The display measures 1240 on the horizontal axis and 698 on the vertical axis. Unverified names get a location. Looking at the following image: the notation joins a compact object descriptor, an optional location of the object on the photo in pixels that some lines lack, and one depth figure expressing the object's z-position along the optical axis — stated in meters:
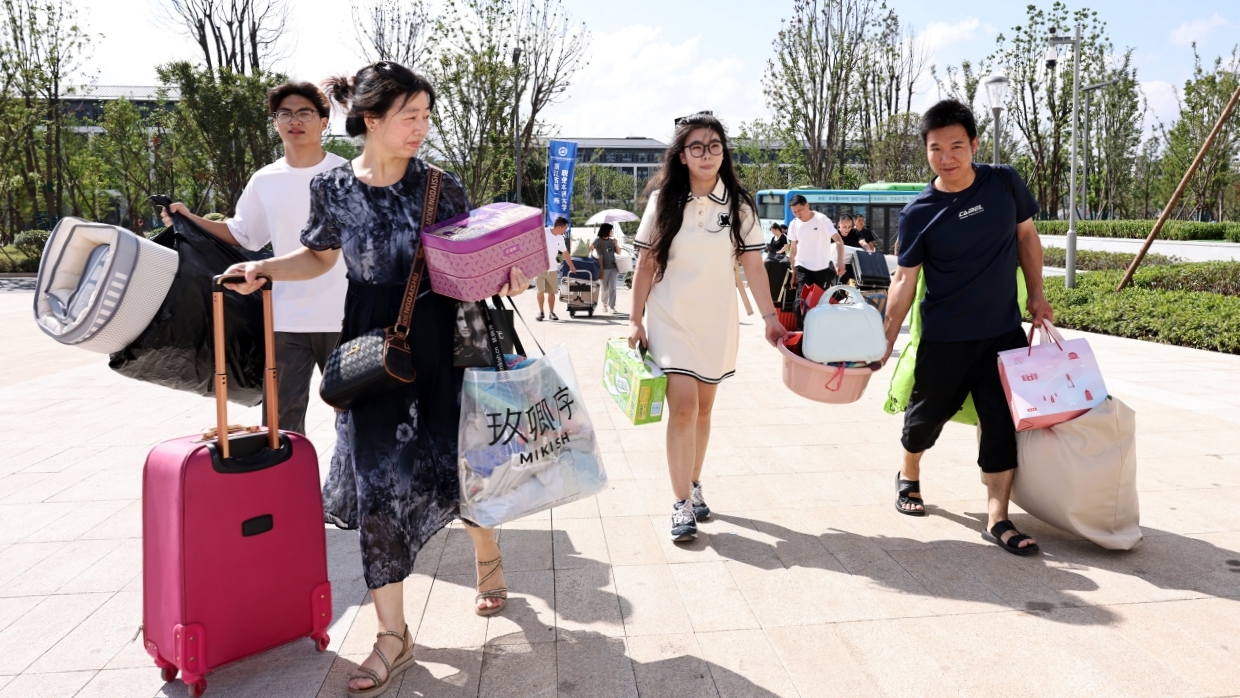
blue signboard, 21.17
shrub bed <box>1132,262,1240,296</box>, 13.00
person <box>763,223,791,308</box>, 10.58
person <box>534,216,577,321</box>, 13.94
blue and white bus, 23.98
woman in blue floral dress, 2.60
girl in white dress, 3.69
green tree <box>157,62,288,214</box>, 26.17
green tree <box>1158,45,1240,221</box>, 25.00
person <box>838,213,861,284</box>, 13.10
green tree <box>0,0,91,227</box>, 28.61
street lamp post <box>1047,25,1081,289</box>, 14.11
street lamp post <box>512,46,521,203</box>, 26.36
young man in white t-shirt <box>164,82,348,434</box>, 3.53
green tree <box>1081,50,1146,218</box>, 33.88
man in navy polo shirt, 3.63
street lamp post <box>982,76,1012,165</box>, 15.44
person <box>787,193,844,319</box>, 10.83
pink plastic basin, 3.50
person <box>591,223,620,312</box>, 14.78
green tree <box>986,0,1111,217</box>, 31.42
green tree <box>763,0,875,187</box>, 28.86
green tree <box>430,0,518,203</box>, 25.86
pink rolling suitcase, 2.40
